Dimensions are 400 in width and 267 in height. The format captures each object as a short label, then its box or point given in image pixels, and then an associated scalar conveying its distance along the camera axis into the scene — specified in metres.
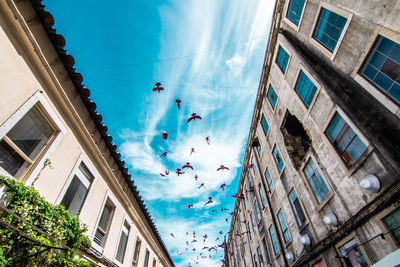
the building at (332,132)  6.66
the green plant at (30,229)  4.00
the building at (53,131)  4.69
